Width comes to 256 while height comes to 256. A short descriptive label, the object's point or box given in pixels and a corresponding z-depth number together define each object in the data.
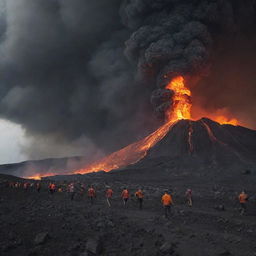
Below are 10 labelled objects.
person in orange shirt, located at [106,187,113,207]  17.98
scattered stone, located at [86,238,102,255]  8.24
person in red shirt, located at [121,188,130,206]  16.37
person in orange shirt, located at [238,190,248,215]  14.27
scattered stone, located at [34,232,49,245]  8.88
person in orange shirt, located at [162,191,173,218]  13.05
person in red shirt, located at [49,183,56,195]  20.86
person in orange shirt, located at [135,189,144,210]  15.56
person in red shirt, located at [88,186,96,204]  17.65
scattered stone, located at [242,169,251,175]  35.28
